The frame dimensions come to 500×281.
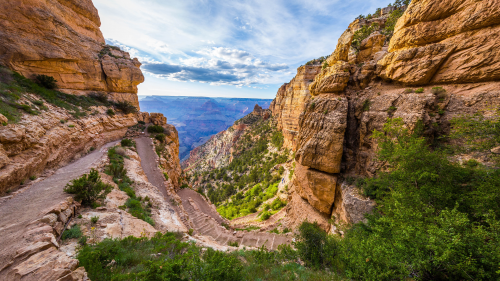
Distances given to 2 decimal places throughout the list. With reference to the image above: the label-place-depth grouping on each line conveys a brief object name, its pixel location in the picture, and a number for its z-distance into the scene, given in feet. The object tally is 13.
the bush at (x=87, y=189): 27.68
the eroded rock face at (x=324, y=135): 41.57
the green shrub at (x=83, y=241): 19.61
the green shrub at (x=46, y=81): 57.16
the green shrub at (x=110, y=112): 74.94
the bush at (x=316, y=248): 25.43
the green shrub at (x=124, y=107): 86.91
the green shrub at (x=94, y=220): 24.19
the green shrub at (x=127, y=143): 67.23
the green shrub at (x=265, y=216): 68.18
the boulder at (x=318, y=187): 43.09
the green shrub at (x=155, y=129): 93.40
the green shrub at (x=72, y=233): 20.24
